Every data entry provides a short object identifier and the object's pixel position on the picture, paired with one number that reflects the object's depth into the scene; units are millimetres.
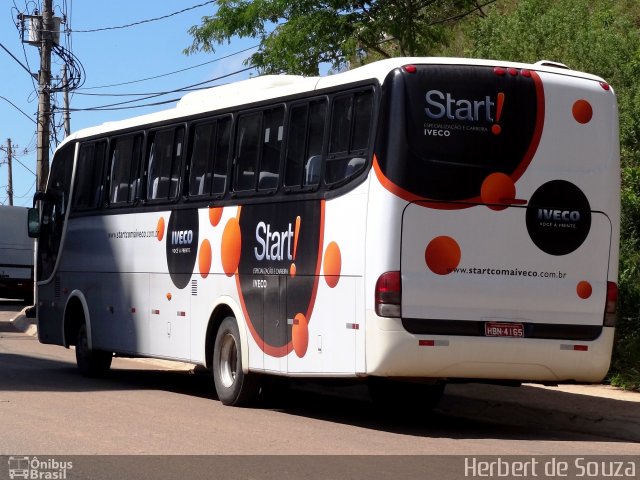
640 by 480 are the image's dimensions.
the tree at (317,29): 23906
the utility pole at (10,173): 77250
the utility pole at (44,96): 33688
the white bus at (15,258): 41344
